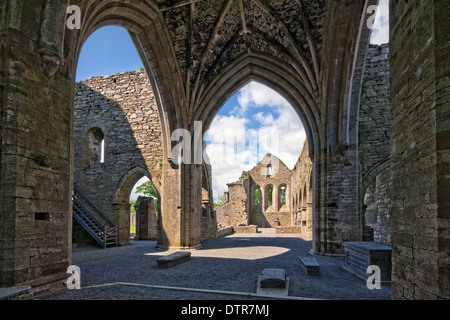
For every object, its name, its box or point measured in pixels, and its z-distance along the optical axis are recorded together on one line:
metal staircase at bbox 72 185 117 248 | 10.74
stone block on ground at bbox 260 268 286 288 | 4.41
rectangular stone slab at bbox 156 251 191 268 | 6.41
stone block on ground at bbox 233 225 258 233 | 20.28
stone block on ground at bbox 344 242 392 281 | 4.91
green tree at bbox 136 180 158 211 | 23.52
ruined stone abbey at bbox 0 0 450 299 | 2.87
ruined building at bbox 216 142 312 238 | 25.73
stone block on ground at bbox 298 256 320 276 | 5.53
